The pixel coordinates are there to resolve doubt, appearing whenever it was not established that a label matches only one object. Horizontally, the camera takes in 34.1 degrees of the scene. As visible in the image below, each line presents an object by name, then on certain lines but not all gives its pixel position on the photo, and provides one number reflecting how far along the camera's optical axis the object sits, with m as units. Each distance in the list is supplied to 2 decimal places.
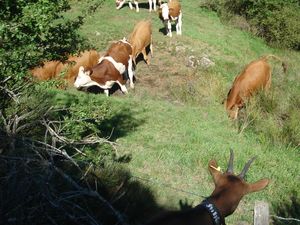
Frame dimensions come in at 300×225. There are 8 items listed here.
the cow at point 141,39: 15.81
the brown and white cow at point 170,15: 18.08
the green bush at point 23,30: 5.58
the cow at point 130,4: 20.58
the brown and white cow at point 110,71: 13.02
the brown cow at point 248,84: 12.34
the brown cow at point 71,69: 13.11
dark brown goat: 4.36
